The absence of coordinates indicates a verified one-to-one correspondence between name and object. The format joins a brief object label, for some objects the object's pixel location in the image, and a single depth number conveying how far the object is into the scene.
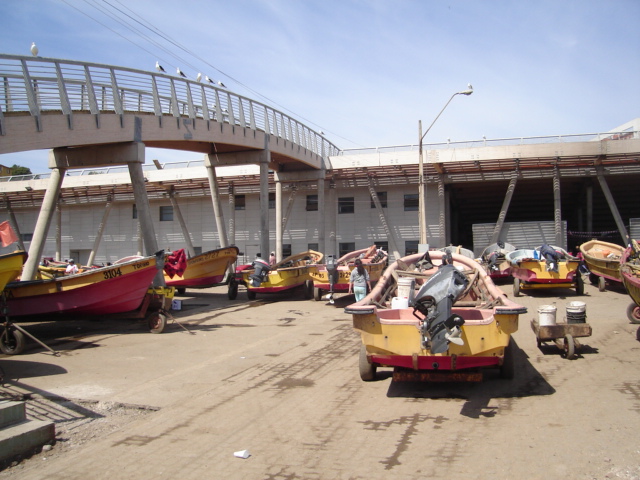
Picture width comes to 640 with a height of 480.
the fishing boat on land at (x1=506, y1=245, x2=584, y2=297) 15.87
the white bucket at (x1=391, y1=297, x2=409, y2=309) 7.75
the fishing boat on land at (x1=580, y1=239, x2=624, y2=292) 16.55
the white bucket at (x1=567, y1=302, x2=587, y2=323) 8.55
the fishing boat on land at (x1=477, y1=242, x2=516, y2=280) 19.53
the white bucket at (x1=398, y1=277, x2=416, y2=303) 8.20
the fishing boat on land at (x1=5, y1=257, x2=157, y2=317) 11.48
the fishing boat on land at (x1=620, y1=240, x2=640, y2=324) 9.97
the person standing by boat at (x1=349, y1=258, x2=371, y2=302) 13.55
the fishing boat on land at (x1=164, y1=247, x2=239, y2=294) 20.47
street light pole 22.17
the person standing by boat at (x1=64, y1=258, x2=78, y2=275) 19.45
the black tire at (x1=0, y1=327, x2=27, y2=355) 9.60
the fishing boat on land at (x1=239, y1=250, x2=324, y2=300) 17.94
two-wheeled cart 8.17
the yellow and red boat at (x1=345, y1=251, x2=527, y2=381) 5.86
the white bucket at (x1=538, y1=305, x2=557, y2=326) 8.45
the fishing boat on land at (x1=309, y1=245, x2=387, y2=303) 16.70
